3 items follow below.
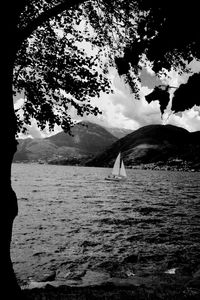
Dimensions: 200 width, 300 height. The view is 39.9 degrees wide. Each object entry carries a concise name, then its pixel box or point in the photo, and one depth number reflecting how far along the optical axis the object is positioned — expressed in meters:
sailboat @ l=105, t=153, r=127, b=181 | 121.25
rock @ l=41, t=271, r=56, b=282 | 14.35
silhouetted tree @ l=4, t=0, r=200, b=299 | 2.40
